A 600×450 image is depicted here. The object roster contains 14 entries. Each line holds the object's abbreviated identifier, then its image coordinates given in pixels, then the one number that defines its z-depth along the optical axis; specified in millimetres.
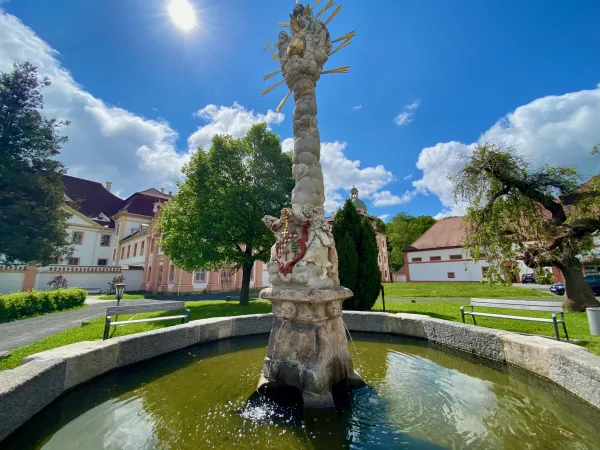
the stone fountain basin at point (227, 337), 3193
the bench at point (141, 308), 5916
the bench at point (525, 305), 5645
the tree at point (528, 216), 9836
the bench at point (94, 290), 28172
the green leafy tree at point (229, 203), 13250
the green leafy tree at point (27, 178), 16109
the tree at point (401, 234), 54938
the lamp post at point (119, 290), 9640
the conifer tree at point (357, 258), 10586
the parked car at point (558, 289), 19578
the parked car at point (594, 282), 18203
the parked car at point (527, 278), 28464
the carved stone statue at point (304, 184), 4430
